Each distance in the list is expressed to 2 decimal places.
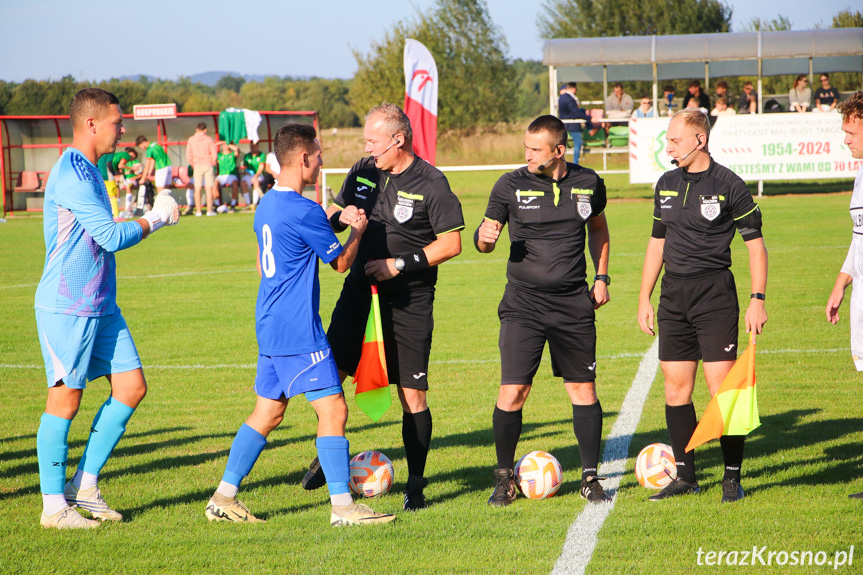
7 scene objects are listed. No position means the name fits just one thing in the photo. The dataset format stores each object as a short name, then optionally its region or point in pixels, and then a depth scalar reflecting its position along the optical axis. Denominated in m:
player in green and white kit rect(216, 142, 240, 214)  52.59
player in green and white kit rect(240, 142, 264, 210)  53.44
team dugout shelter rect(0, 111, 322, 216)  55.69
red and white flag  34.00
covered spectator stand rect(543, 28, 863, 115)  50.94
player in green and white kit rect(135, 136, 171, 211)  49.34
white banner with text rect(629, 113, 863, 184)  43.28
